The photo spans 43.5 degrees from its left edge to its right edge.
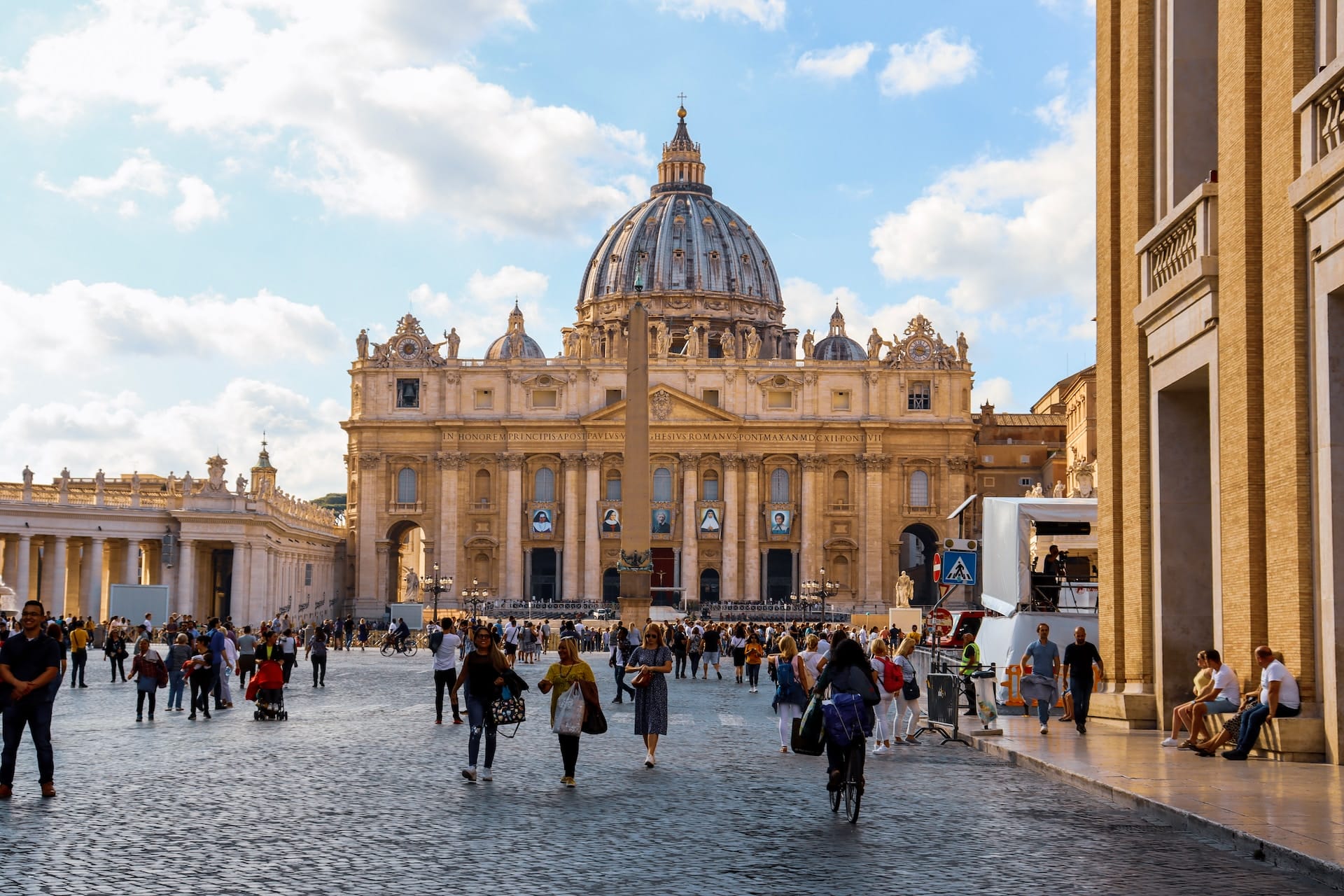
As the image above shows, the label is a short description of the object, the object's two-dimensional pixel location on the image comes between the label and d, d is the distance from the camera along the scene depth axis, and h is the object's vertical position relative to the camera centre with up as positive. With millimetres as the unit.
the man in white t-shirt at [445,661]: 20797 -919
